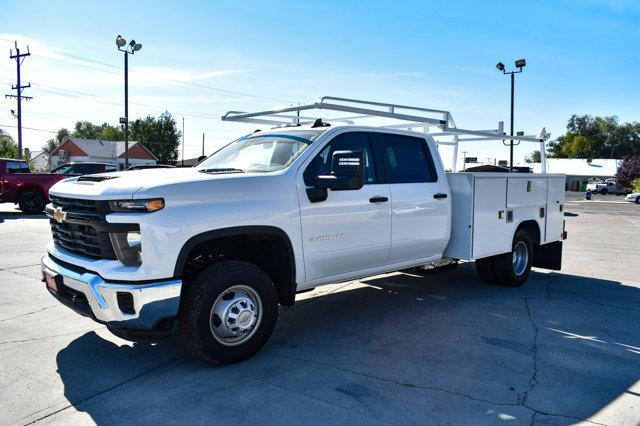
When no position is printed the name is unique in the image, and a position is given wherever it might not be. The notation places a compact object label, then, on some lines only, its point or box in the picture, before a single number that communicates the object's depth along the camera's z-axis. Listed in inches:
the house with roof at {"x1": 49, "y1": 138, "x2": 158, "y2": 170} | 2933.1
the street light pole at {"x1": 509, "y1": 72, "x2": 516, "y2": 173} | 898.6
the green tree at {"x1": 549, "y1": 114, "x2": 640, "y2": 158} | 4522.6
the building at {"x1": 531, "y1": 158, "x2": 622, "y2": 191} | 3125.0
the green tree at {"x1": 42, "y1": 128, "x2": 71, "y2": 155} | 5058.6
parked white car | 1555.2
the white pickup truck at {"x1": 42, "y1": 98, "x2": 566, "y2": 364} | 148.5
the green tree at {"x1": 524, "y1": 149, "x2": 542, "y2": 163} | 3464.1
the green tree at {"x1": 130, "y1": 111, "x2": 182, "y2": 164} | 3169.3
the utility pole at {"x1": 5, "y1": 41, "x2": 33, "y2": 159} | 1700.3
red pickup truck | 676.7
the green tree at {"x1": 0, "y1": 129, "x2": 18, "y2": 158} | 3083.9
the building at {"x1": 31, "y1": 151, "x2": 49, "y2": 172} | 3762.8
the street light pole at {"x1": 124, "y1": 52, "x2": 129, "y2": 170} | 927.0
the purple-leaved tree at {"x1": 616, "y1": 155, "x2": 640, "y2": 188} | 2635.3
